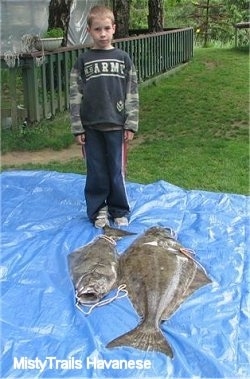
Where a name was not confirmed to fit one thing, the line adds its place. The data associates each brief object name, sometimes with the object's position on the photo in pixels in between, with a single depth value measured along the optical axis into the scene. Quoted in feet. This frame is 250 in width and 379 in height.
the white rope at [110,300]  10.19
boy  13.19
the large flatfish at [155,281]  9.27
